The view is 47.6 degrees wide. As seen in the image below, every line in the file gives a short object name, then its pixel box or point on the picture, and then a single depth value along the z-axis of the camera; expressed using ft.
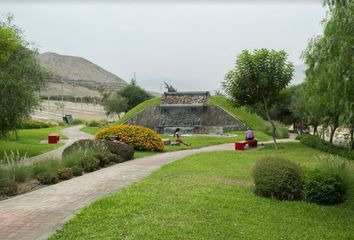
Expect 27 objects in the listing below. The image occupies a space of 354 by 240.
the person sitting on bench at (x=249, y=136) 77.97
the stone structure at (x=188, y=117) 133.77
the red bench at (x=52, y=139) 87.57
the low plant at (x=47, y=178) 37.27
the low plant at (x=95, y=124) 167.06
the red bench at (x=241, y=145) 71.97
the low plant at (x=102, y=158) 49.08
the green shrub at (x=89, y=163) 44.37
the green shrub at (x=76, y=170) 41.33
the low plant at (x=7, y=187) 32.67
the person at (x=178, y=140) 81.65
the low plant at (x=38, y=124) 153.13
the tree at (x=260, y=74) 70.90
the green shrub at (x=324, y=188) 30.30
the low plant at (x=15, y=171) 36.55
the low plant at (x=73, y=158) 43.84
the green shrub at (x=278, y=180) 30.30
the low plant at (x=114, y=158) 51.98
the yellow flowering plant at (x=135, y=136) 68.13
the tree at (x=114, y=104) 213.25
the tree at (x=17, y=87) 58.08
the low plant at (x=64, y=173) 39.11
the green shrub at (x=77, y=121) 202.47
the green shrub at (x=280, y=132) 110.52
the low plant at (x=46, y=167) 39.55
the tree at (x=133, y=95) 234.79
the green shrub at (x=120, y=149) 55.42
